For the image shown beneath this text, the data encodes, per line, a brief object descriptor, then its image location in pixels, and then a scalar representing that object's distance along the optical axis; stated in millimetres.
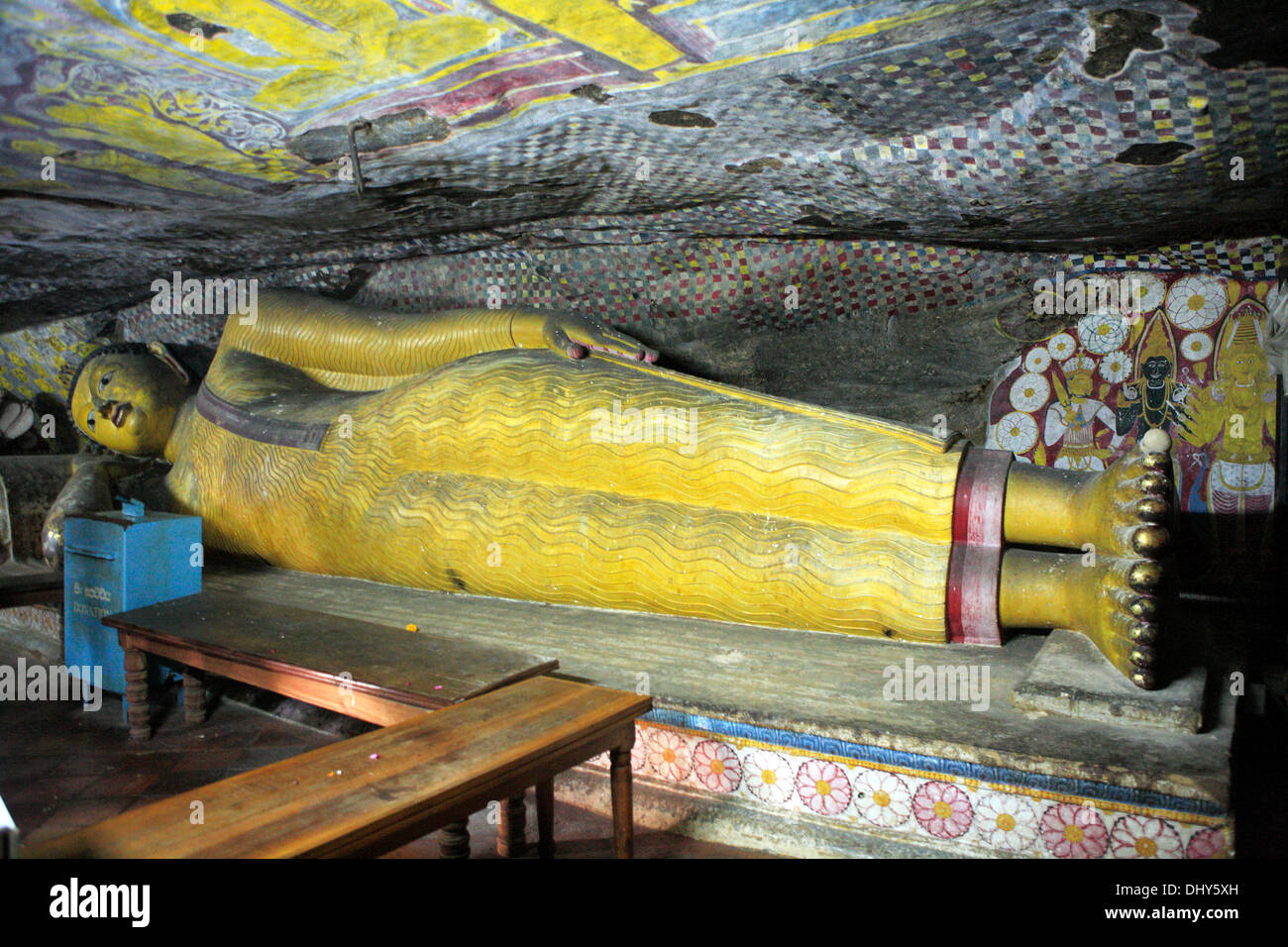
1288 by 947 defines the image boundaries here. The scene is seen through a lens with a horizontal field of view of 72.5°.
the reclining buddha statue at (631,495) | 2697
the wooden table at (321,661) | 2281
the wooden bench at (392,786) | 1340
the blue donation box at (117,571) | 3488
